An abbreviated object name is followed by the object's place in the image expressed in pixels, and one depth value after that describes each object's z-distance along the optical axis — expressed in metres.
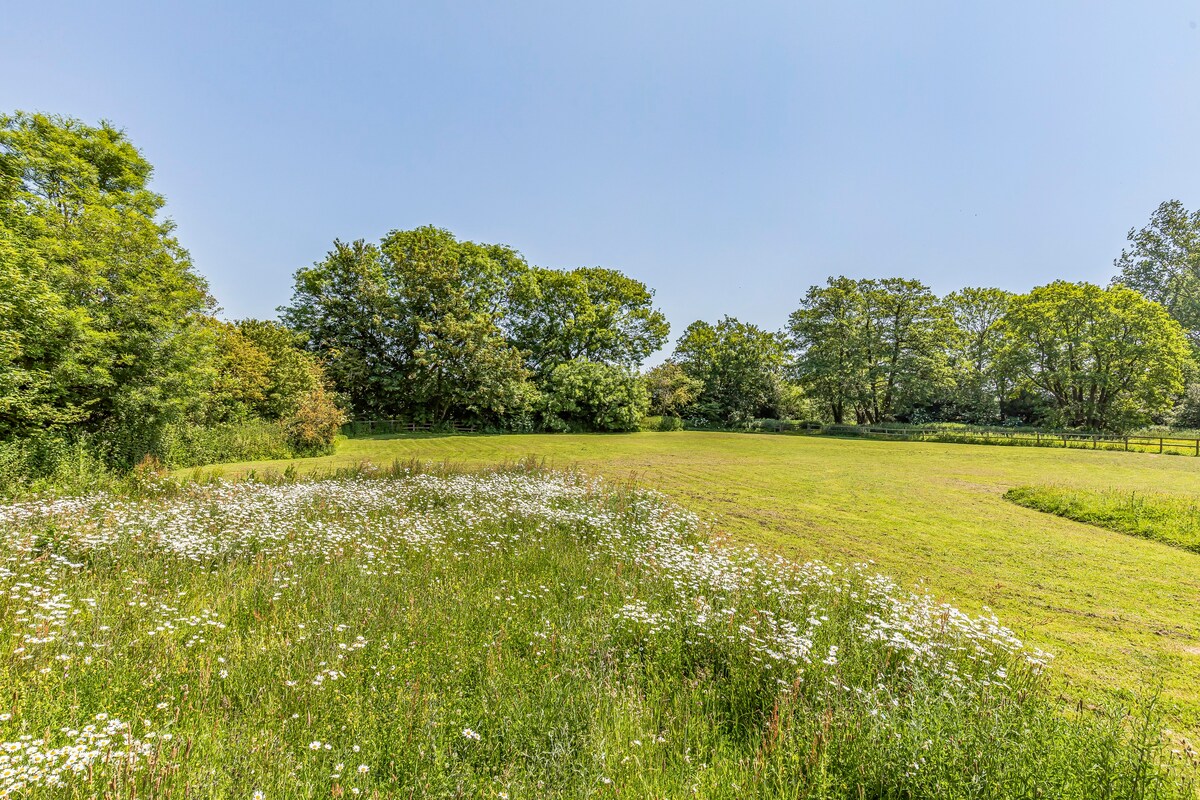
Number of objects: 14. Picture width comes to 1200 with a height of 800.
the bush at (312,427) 22.64
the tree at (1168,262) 43.06
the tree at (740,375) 49.41
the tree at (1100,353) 32.62
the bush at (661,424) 44.06
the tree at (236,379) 22.03
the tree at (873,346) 41.84
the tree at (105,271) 13.28
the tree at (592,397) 39.75
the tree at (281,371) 24.52
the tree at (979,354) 43.31
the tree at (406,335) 36.09
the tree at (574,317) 43.56
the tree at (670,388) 47.31
